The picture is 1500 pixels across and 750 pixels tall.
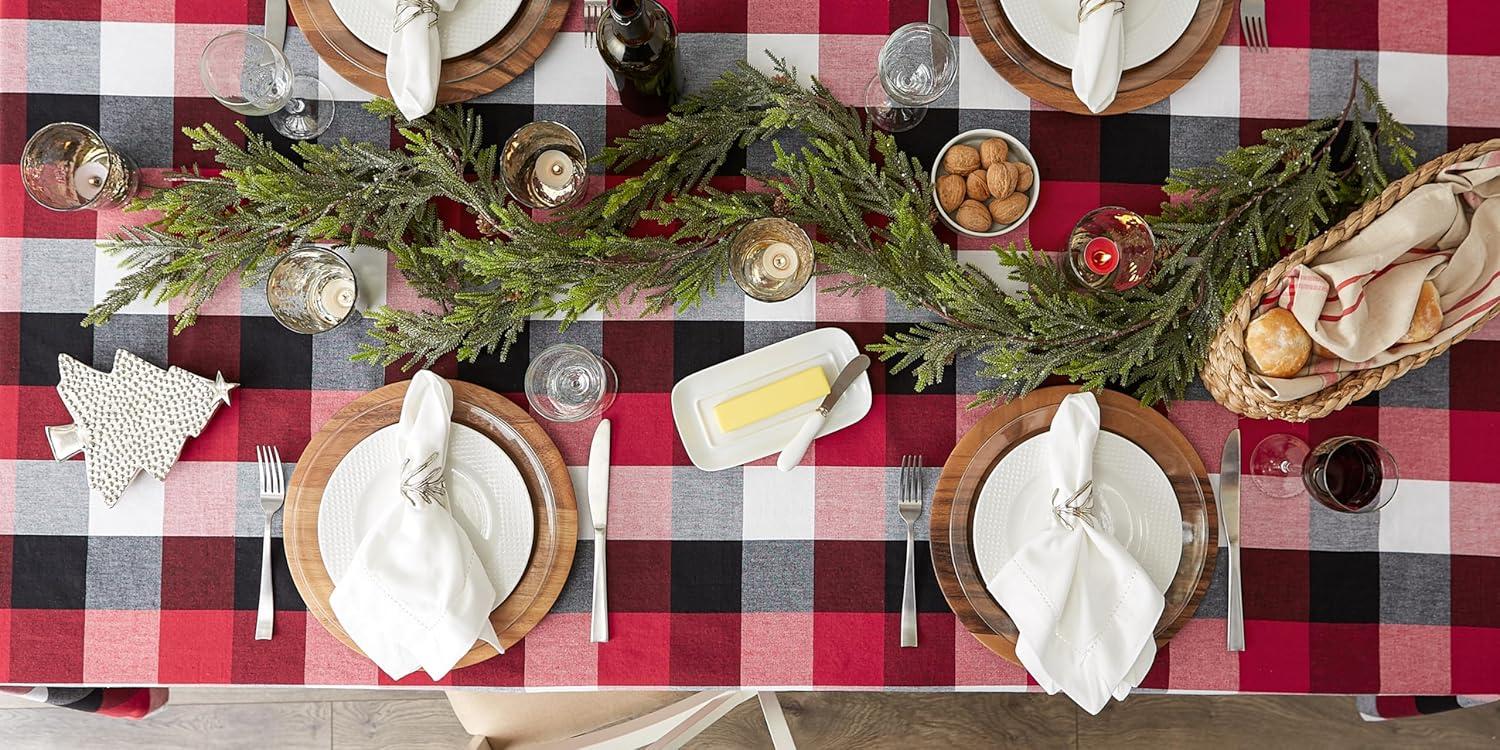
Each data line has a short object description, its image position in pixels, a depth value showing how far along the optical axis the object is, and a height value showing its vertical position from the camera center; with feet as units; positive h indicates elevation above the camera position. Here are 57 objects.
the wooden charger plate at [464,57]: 3.98 +1.63
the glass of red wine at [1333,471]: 3.71 -0.36
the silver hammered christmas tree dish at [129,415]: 3.93 -0.21
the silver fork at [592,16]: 4.05 +1.85
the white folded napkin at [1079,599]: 3.77 -0.98
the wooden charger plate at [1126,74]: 4.00 +1.63
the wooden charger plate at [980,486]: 3.94 -0.56
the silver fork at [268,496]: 3.97 -0.60
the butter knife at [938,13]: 4.08 +1.90
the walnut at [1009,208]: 3.91 +0.89
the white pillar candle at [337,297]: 3.96 +0.39
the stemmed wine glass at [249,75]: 3.84 +1.44
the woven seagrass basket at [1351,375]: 3.40 +0.23
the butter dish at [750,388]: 4.00 -0.07
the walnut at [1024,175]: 3.92 +1.05
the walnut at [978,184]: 3.94 +1.00
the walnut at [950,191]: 3.94 +0.97
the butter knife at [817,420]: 3.86 -0.16
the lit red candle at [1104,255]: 3.86 +0.66
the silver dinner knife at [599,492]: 3.98 -0.55
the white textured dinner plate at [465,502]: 3.94 -0.61
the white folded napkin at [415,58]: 3.83 +1.54
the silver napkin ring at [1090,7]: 3.78 +1.82
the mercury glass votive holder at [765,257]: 3.87 +0.62
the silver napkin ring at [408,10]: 3.82 +1.75
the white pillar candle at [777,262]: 3.91 +0.60
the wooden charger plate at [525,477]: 3.95 -0.60
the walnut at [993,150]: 3.92 +1.17
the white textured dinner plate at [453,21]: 3.95 +1.76
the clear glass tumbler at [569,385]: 3.98 -0.02
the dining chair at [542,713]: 5.44 -2.27
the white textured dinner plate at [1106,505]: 3.93 -0.56
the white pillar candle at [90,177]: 3.97 +0.96
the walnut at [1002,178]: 3.89 +1.03
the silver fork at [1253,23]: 4.04 +1.87
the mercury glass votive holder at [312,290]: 3.85 +0.42
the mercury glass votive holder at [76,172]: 3.90 +0.98
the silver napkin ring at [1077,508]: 3.83 -0.56
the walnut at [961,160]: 3.92 +1.12
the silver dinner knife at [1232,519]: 3.96 -0.62
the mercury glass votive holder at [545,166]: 3.91 +1.06
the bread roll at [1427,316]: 3.31 +0.34
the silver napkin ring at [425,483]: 3.82 -0.50
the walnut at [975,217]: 3.94 +0.84
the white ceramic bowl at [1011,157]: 3.91 +1.15
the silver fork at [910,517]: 4.00 -0.65
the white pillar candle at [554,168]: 3.95 +1.05
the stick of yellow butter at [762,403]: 3.97 -0.09
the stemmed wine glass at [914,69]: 3.86 +1.55
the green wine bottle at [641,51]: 3.35 +1.47
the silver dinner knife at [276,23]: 4.07 +1.79
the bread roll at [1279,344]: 3.29 +0.21
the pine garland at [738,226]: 3.80 +0.72
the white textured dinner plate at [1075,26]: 3.96 +1.80
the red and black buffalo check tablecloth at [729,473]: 4.00 -0.39
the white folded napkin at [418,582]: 3.75 -0.96
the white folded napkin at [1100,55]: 3.80 +1.60
